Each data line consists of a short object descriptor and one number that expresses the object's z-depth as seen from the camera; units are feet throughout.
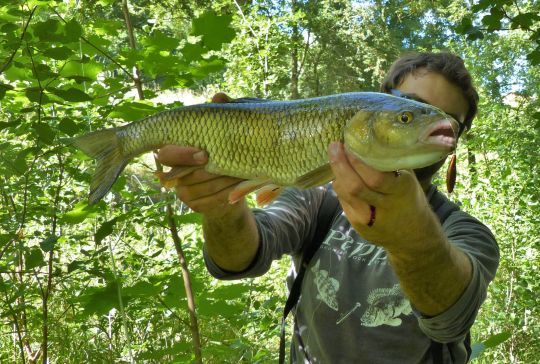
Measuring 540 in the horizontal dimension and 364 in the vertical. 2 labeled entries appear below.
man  5.23
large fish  4.94
